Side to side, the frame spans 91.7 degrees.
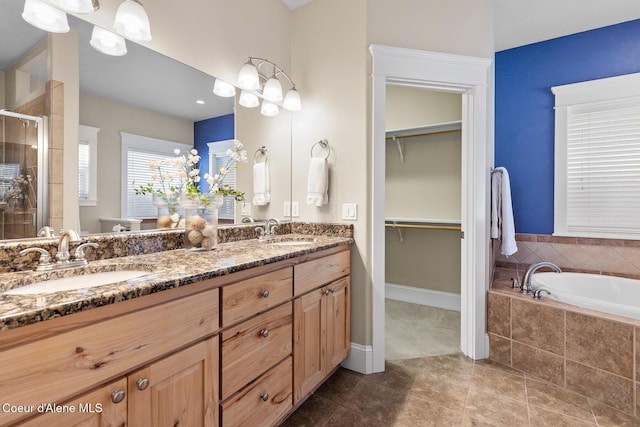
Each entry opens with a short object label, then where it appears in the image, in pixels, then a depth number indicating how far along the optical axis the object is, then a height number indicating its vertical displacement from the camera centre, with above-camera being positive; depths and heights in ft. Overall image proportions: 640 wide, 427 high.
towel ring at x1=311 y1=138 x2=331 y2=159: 7.47 +1.61
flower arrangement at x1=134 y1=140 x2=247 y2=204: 5.21 +0.55
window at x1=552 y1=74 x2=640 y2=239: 9.00 +1.64
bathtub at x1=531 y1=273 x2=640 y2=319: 8.06 -1.97
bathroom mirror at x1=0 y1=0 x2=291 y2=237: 3.88 +1.89
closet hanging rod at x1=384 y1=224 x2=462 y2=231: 10.33 -0.51
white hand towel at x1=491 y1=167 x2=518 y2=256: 8.14 +0.06
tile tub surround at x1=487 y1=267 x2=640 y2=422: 5.64 -2.73
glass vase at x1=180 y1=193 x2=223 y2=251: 5.20 -0.22
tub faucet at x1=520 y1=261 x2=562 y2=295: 7.38 -1.62
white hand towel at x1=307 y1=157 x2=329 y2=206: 7.22 +0.70
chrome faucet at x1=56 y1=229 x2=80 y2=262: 3.75 -0.41
